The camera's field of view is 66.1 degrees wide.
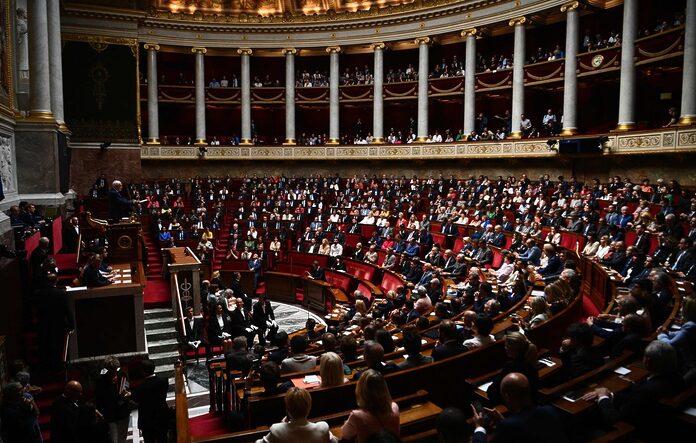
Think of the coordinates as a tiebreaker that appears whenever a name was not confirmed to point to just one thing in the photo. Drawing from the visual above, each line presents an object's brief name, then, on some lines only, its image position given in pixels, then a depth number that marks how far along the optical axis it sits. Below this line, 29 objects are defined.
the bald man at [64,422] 5.50
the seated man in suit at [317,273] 17.38
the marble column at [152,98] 29.55
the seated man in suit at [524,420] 3.17
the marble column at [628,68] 20.12
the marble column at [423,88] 28.08
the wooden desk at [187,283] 12.80
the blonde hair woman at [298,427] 3.60
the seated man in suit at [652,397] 3.90
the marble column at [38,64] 13.48
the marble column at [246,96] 31.02
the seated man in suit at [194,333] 10.95
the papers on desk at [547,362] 5.41
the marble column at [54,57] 16.06
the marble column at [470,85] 26.33
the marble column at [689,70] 17.11
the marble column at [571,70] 22.39
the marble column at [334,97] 30.62
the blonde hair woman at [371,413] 3.63
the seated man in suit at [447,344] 5.81
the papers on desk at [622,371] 5.02
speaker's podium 9.47
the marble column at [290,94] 31.11
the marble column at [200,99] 30.59
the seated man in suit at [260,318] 12.25
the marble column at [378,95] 29.50
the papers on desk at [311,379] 5.59
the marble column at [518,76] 24.28
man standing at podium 11.76
